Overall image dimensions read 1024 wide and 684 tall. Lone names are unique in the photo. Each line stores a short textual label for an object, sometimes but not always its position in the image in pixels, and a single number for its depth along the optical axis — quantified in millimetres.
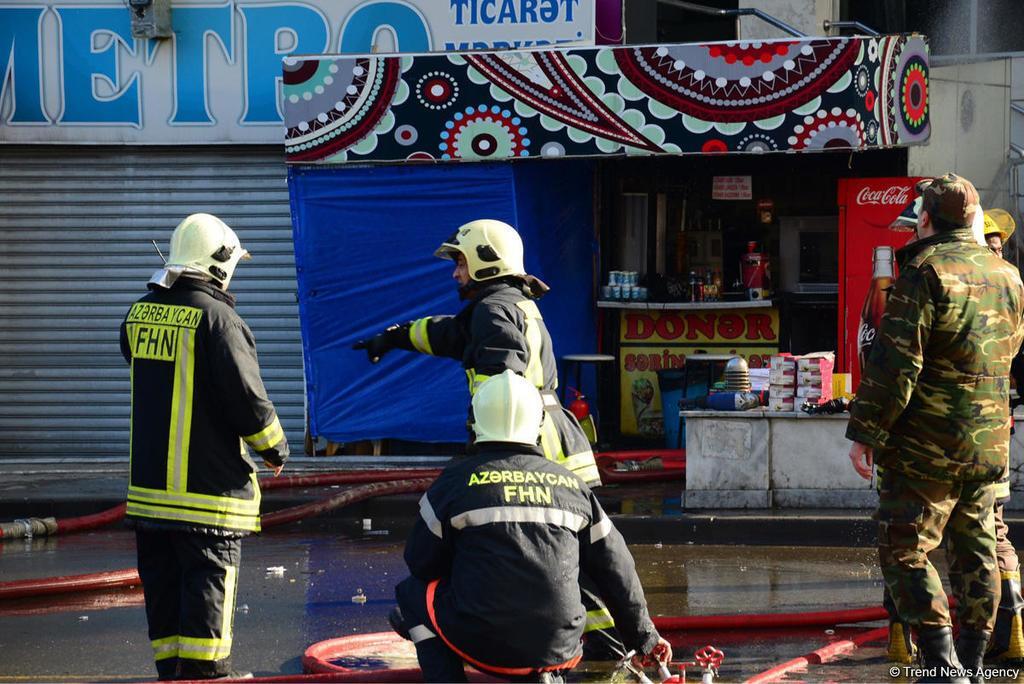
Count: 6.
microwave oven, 24694
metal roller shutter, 24651
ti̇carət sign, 23938
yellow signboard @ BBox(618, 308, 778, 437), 24389
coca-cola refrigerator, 23065
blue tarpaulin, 22440
